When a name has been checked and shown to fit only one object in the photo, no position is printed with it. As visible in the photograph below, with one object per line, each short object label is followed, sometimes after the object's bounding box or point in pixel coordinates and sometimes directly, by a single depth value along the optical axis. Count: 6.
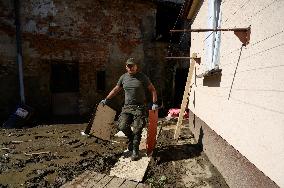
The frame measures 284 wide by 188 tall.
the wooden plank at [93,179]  4.29
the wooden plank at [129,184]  4.29
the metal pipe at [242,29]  3.61
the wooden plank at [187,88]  7.46
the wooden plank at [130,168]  4.64
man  5.46
